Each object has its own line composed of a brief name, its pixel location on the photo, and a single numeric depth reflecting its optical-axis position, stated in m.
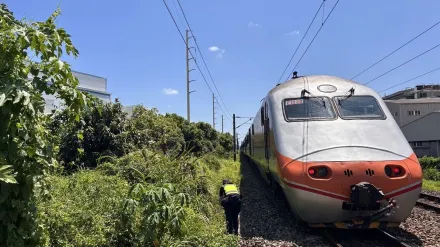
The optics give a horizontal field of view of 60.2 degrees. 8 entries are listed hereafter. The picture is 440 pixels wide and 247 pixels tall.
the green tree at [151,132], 13.14
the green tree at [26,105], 2.71
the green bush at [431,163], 31.23
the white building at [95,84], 41.44
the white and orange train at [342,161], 6.76
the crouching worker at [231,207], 7.76
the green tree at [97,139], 11.01
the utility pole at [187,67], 35.50
